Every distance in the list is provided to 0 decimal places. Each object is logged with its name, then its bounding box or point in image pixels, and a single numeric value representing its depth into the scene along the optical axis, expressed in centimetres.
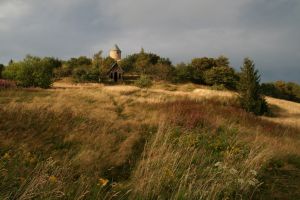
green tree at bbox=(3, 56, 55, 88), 2831
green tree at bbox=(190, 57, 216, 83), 5350
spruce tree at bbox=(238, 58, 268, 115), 2569
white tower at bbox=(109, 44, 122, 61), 7338
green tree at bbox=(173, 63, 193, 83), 5141
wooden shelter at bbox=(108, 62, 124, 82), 4997
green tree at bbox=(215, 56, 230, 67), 5824
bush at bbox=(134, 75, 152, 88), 4037
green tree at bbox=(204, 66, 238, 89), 5017
